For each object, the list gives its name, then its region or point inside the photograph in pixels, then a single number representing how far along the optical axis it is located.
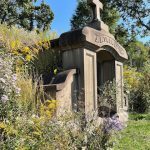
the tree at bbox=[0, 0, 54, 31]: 12.86
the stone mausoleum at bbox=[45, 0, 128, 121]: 3.12
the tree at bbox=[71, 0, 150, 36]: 10.66
